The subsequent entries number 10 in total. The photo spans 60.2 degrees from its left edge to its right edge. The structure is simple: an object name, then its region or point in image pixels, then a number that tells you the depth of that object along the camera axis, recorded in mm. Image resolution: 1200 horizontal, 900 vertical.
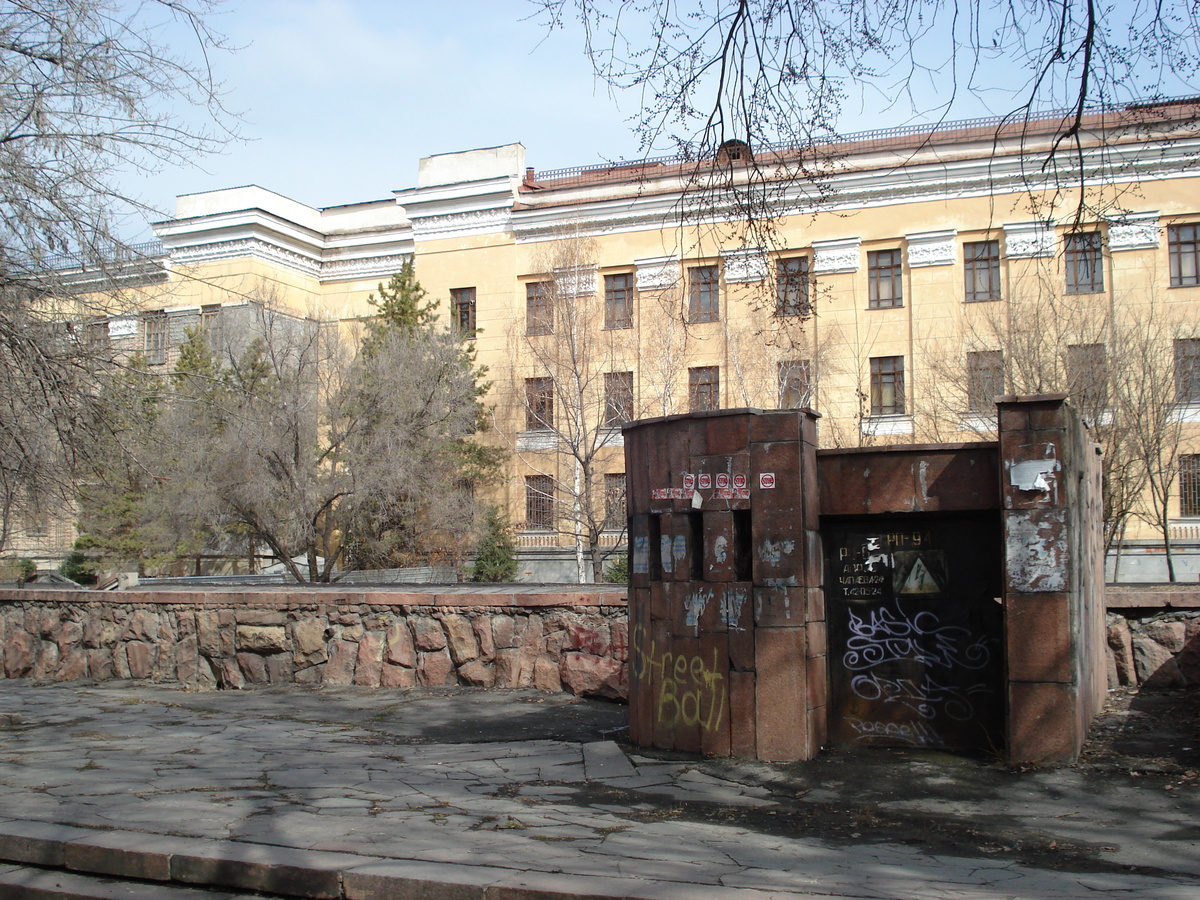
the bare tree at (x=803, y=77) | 6012
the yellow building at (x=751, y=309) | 26156
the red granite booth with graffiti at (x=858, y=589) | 7305
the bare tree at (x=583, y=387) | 32031
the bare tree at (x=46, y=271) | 9219
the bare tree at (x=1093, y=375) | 23516
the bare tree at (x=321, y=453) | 24906
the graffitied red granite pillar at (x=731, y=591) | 7578
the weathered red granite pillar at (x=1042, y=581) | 7203
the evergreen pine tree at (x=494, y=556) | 31203
